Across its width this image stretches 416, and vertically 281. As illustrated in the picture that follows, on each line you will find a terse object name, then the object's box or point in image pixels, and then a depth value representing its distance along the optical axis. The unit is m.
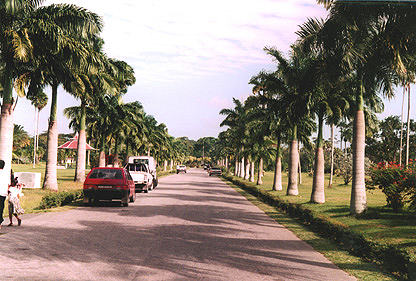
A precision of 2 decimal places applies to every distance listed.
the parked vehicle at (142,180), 27.55
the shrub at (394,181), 14.76
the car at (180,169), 87.06
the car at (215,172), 73.62
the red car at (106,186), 17.86
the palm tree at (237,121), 50.25
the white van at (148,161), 33.81
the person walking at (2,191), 10.42
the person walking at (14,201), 11.35
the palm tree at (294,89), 22.63
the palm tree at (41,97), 27.03
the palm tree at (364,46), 13.43
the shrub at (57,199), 16.42
